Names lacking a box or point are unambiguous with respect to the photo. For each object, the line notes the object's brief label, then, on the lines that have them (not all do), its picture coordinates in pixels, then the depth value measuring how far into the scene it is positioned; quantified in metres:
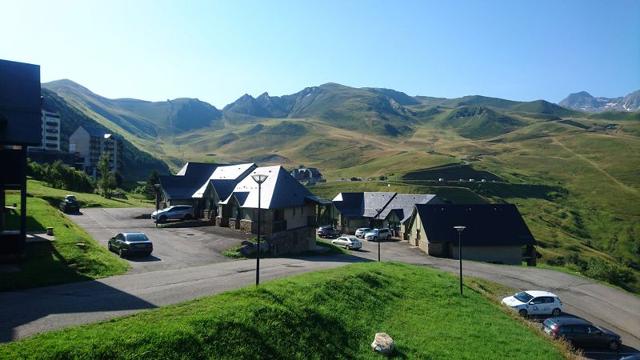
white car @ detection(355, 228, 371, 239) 69.44
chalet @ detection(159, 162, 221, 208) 55.78
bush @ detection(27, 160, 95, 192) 72.69
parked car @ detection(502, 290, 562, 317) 30.62
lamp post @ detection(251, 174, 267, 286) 18.85
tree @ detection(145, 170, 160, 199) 87.81
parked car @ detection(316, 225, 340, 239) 70.12
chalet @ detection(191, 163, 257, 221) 50.81
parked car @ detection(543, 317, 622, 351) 25.30
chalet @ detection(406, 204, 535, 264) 55.97
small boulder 16.16
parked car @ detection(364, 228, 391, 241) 65.75
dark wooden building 22.06
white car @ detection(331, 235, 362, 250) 53.31
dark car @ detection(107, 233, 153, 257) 29.66
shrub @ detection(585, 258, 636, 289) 57.89
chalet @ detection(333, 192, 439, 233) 74.88
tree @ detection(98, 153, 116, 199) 78.69
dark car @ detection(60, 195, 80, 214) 52.84
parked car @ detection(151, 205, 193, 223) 50.19
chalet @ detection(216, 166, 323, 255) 42.66
